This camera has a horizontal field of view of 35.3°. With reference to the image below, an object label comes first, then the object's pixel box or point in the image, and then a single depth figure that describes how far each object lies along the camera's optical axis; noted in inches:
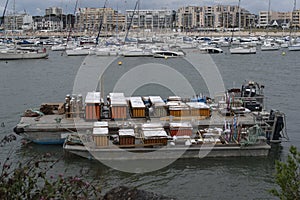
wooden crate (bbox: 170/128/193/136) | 739.4
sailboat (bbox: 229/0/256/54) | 3253.0
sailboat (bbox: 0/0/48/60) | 2876.5
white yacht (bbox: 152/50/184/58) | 2994.6
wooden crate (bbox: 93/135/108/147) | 693.3
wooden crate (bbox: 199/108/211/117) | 810.8
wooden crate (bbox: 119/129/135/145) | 692.1
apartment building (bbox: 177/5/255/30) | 7423.2
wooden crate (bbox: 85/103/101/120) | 796.6
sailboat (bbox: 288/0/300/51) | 3439.2
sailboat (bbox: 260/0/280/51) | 3569.9
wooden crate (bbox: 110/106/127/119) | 802.8
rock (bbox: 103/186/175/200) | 366.9
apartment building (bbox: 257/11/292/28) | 7421.3
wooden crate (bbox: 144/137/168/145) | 694.5
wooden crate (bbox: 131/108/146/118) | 816.9
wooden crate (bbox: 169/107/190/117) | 807.1
